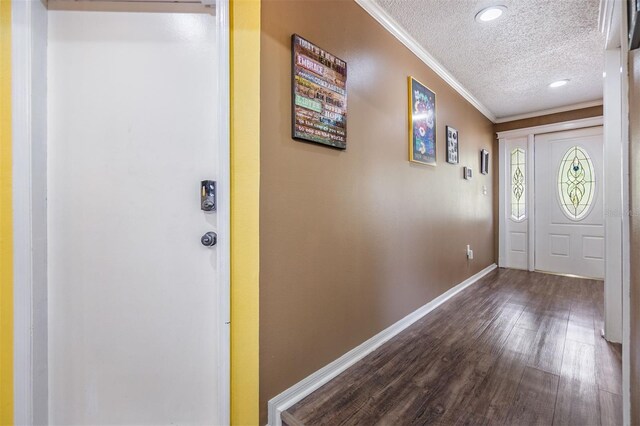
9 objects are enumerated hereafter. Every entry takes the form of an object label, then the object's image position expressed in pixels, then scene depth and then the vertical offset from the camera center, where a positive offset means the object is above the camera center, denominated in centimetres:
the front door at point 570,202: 366 +13
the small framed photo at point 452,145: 287 +72
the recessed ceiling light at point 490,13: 188 +141
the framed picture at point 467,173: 326 +47
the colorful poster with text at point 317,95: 133 +62
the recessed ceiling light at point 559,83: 307 +146
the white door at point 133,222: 115 -4
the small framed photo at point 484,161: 382 +72
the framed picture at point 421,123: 227 +78
